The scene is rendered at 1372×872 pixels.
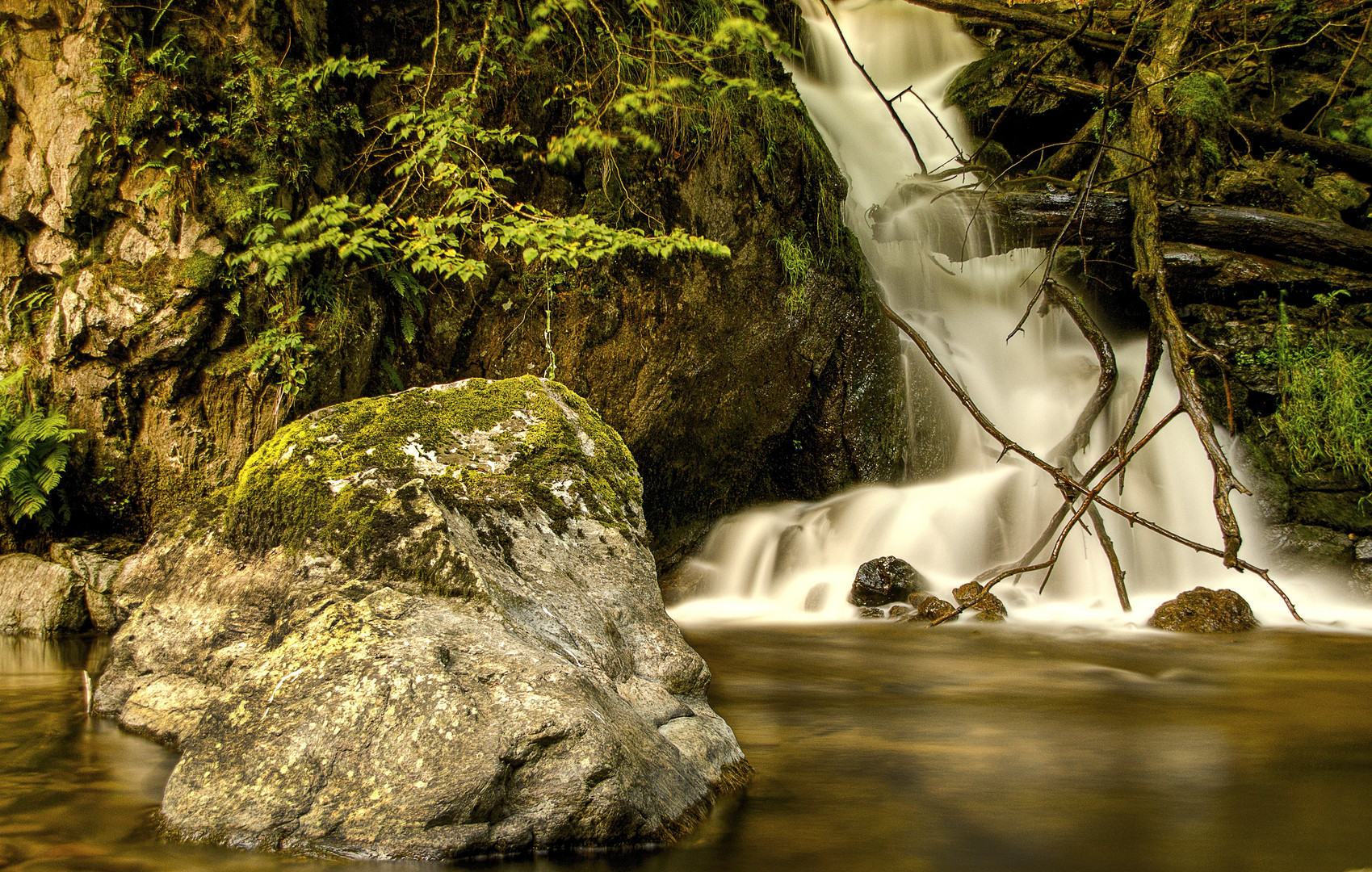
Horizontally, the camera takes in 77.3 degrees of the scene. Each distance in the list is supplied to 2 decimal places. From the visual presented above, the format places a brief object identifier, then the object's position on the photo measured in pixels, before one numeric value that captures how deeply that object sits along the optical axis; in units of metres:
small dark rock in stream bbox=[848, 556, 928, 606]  6.49
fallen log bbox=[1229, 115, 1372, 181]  9.31
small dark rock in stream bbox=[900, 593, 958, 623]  6.01
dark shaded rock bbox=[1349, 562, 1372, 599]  6.90
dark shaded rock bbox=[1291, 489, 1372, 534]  7.27
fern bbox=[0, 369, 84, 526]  5.28
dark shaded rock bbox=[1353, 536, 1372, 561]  7.03
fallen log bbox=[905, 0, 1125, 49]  8.23
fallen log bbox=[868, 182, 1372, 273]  7.91
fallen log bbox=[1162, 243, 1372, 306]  8.13
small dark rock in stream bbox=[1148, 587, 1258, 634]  5.77
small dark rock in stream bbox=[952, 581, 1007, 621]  6.16
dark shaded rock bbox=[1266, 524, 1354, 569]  7.18
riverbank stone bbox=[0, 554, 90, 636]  5.33
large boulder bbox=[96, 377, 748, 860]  2.28
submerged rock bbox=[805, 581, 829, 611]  6.70
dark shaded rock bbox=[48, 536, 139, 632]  5.46
